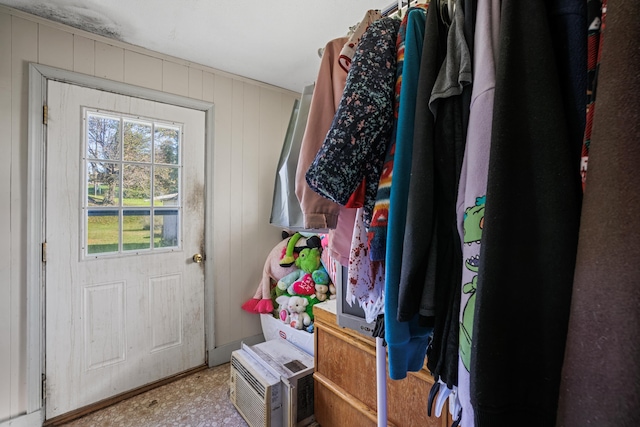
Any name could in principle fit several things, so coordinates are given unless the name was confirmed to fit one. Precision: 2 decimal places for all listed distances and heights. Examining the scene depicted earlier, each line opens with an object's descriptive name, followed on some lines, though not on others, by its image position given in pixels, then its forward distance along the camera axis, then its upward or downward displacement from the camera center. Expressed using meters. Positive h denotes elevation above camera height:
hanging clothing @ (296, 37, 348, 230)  0.71 +0.15
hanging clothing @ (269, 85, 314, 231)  0.88 +0.07
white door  1.64 -0.36
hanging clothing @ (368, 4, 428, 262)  0.59 +0.01
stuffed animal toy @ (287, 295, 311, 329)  1.97 -0.81
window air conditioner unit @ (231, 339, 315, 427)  1.45 -0.98
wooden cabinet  1.06 -0.78
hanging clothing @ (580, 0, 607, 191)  0.32 +0.18
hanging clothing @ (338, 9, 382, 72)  0.71 +0.39
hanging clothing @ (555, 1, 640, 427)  0.25 -0.05
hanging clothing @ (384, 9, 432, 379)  0.53 -0.06
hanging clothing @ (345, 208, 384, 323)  0.69 -0.17
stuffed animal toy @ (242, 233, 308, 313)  2.29 -0.63
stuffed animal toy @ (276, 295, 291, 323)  2.09 -0.83
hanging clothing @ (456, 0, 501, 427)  0.41 +0.03
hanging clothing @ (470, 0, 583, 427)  0.33 -0.06
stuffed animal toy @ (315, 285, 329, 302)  2.03 -0.67
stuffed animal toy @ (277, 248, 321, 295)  2.16 -0.53
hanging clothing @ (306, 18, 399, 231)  0.57 +0.14
